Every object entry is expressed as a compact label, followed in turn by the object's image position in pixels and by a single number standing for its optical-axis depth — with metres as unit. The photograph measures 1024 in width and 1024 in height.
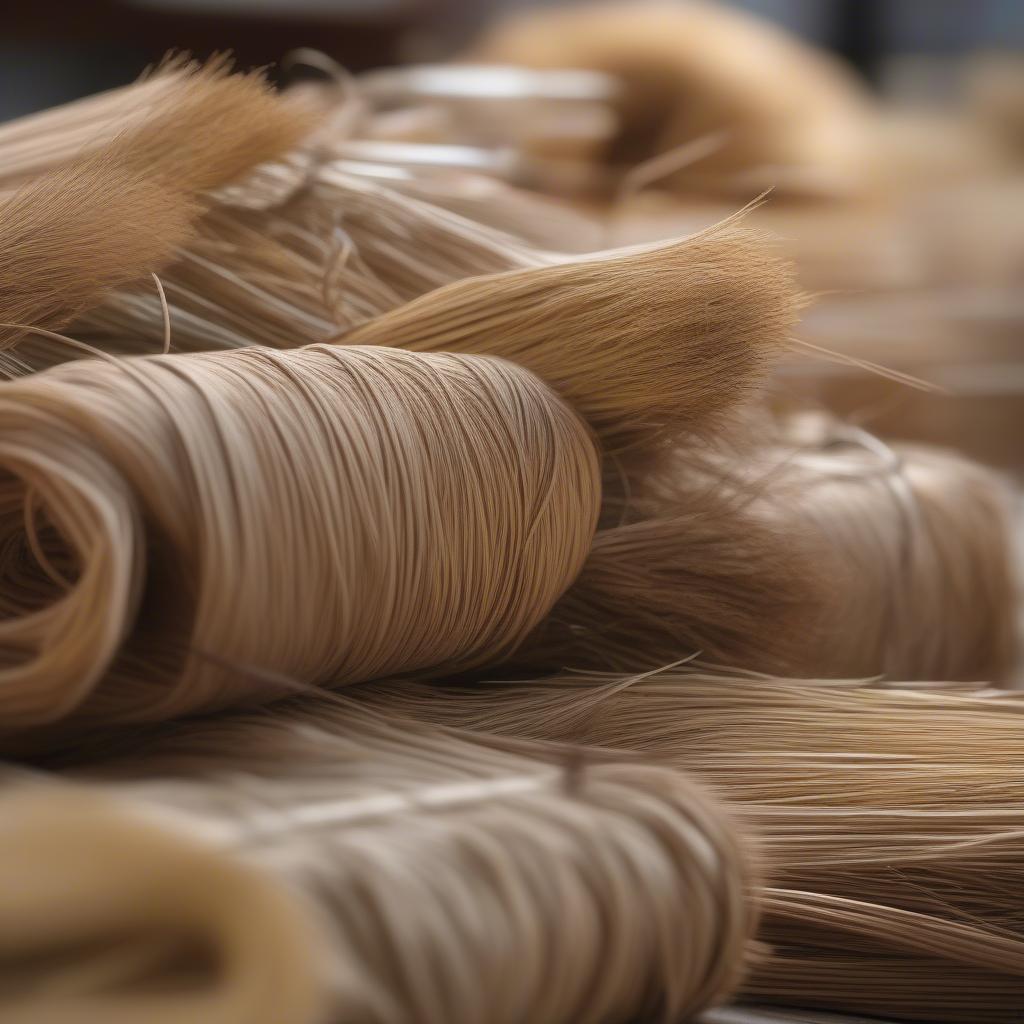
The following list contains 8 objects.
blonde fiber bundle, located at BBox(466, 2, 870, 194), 1.37
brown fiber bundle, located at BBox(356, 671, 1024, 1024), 0.52
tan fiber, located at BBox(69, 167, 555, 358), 0.58
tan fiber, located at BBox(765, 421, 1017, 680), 0.63
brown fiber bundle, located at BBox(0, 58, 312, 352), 0.52
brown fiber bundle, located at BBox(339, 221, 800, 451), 0.53
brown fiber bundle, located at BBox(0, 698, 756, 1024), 0.41
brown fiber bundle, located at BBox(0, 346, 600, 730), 0.45
